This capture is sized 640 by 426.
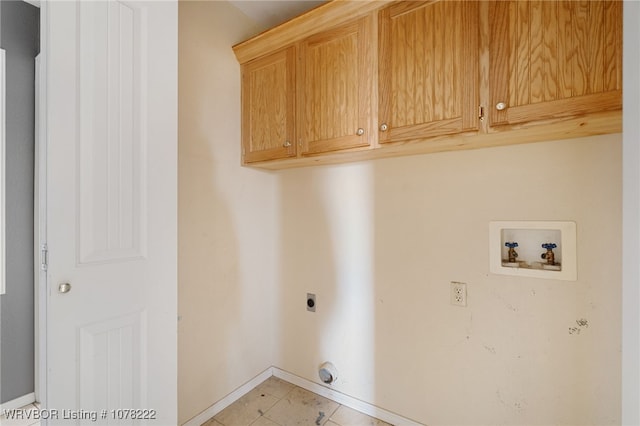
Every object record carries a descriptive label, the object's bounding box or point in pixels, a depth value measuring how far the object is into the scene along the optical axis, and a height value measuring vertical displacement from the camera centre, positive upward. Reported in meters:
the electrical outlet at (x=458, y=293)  1.40 -0.41
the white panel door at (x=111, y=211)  0.84 +0.01
